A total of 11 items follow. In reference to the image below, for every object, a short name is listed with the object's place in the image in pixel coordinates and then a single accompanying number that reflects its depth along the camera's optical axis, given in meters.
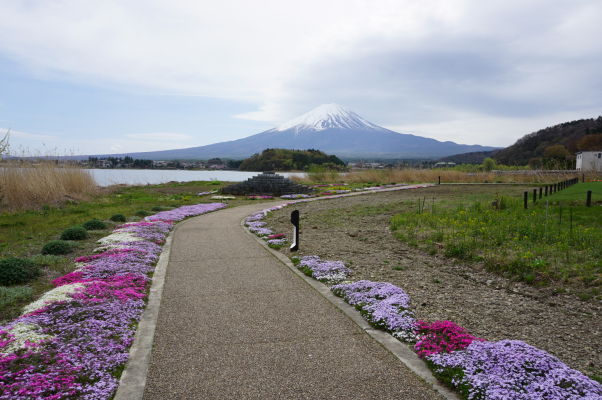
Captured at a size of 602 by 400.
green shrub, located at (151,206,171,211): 21.24
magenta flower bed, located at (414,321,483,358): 4.72
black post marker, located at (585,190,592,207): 15.63
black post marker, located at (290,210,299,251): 10.81
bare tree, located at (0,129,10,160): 17.86
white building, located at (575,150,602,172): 59.14
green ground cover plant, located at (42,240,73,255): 10.18
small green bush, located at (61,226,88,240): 11.93
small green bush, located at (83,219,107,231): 14.05
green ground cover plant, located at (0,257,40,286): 7.57
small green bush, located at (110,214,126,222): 16.46
